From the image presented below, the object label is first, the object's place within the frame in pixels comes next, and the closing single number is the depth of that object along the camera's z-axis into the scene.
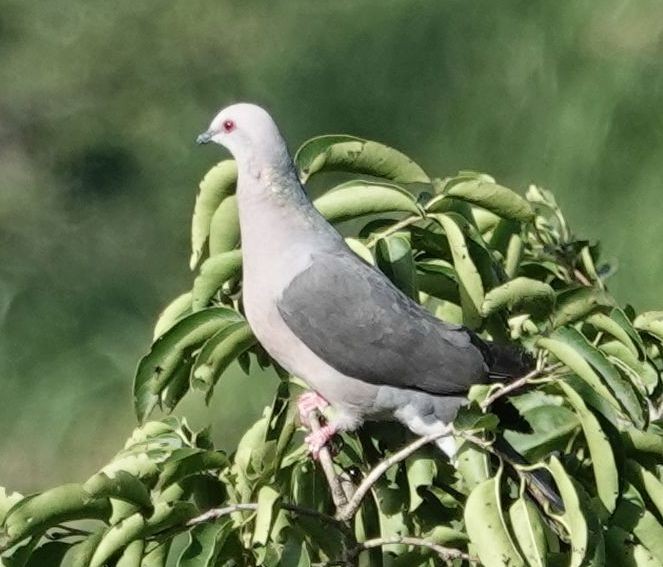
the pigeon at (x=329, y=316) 9.66
